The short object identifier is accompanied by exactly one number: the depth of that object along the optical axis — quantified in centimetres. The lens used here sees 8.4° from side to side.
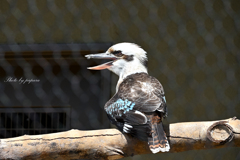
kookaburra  418
